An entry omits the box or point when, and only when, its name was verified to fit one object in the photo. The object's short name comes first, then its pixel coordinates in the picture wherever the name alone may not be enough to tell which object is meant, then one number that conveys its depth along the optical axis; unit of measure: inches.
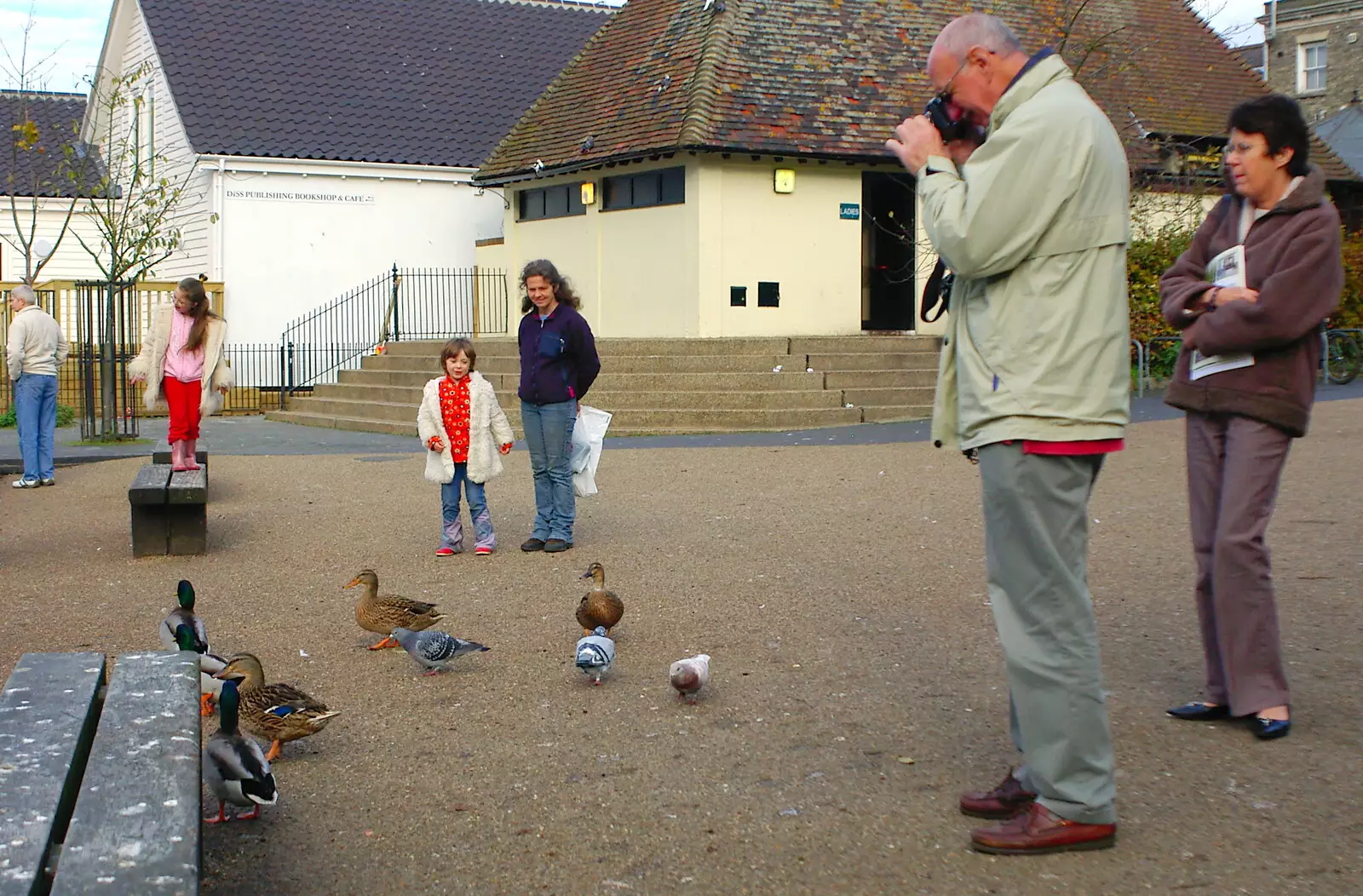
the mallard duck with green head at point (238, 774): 182.2
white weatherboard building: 1140.5
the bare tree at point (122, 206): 782.5
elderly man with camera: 163.0
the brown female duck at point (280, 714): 212.8
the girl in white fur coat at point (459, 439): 401.7
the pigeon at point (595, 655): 245.0
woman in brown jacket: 211.8
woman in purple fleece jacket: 405.1
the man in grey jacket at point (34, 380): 579.5
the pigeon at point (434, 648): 261.0
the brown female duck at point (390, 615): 285.7
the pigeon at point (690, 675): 235.1
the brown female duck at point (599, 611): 281.6
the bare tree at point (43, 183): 1316.4
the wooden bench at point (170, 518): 398.3
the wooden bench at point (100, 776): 122.7
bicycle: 897.5
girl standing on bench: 486.9
